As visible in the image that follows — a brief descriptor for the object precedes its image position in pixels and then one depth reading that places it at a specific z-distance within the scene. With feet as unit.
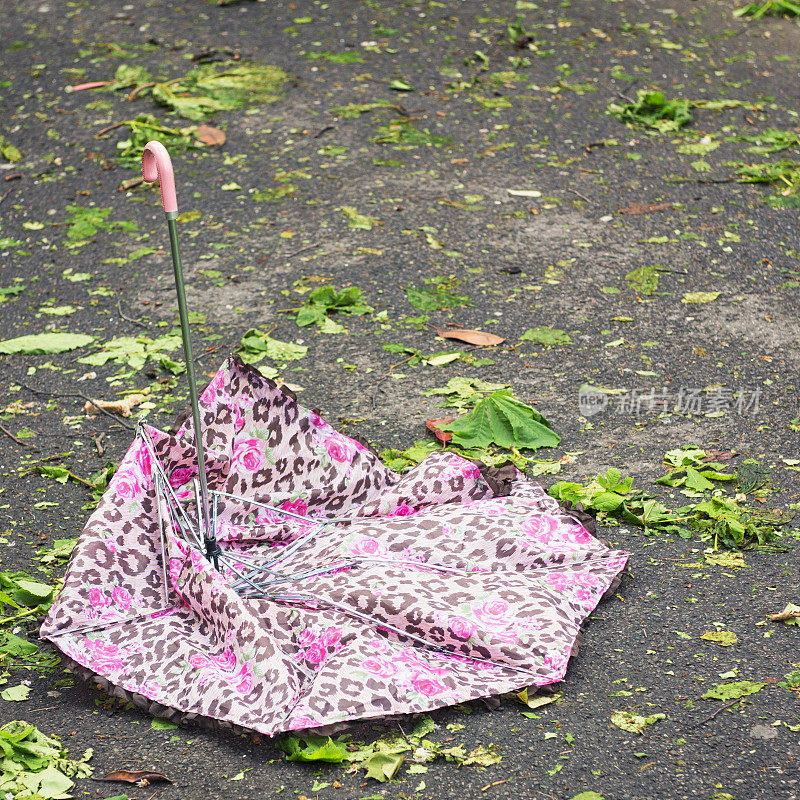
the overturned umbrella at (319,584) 14.19
